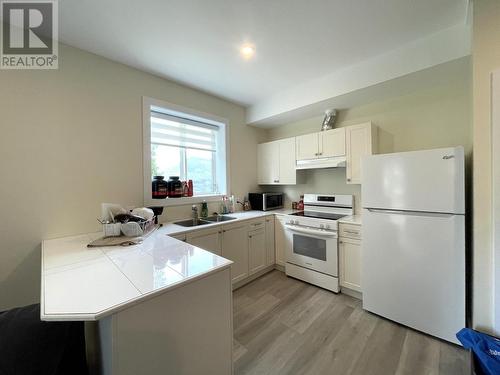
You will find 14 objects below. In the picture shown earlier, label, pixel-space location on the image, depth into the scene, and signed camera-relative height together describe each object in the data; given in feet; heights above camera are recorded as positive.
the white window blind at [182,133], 8.43 +2.60
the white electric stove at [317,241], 7.85 -2.29
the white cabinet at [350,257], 7.29 -2.63
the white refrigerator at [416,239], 5.17 -1.53
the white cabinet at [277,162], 10.30 +1.38
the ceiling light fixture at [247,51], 6.12 +4.36
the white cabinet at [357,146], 7.84 +1.66
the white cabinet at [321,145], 8.52 +1.95
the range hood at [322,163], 8.48 +1.11
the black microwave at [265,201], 10.51 -0.74
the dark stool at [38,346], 2.73 -2.29
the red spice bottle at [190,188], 8.96 -0.01
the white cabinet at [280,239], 9.61 -2.53
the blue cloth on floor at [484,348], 3.66 -3.26
